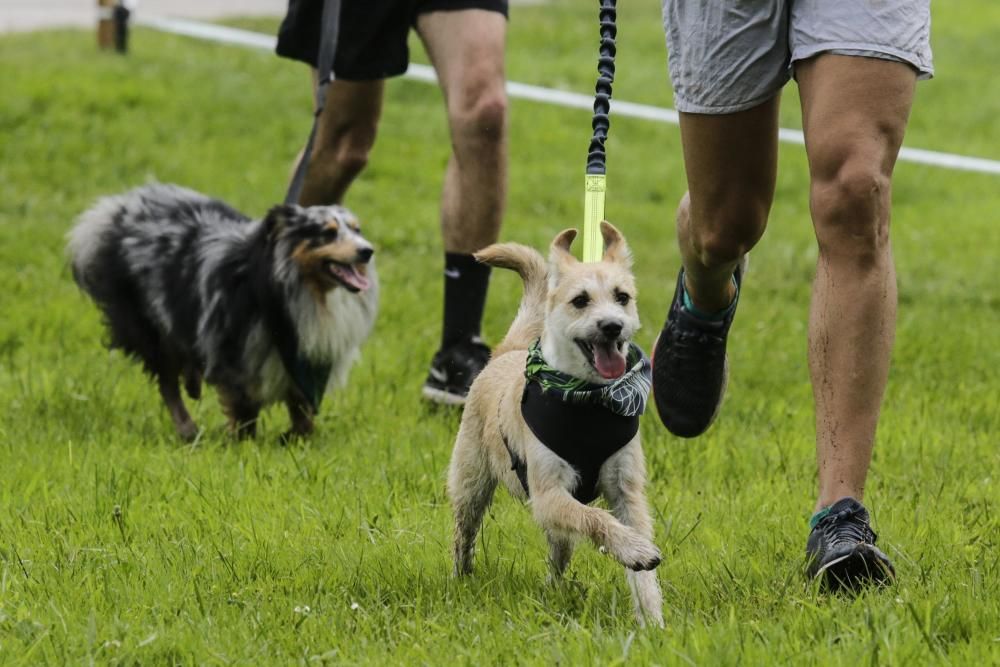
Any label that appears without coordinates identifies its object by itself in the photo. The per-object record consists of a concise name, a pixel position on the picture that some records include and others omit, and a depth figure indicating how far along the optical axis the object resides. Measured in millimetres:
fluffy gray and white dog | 12484
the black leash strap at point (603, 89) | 7772
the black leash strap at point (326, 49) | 11625
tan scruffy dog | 7027
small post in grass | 26562
